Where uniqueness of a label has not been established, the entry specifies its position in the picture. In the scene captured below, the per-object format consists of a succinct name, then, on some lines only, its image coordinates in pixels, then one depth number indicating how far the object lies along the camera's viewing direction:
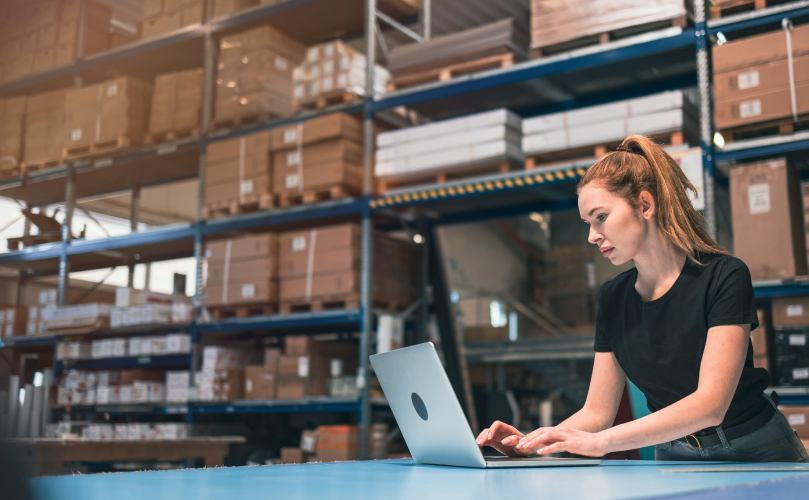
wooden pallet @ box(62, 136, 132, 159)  8.63
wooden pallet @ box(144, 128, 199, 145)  8.36
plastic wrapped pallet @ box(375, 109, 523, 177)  6.30
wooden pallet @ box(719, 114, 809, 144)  5.12
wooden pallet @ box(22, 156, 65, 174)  9.39
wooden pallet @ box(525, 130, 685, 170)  5.93
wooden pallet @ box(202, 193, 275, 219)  7.46
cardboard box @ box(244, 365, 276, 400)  7.26
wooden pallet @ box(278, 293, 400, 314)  6.90
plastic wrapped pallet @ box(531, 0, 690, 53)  5.70
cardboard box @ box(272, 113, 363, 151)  7.00
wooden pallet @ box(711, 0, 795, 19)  5.29
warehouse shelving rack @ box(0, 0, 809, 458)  5.45
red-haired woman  1.95
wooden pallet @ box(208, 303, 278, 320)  7.48
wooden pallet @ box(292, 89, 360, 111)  7.22
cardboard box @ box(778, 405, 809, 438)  4.69
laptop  1.77
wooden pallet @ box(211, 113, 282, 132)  7.77
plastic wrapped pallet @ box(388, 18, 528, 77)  6.59
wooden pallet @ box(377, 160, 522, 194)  6.53
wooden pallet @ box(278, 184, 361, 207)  7.02
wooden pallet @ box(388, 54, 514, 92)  6.50
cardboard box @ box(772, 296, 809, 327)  4.91
